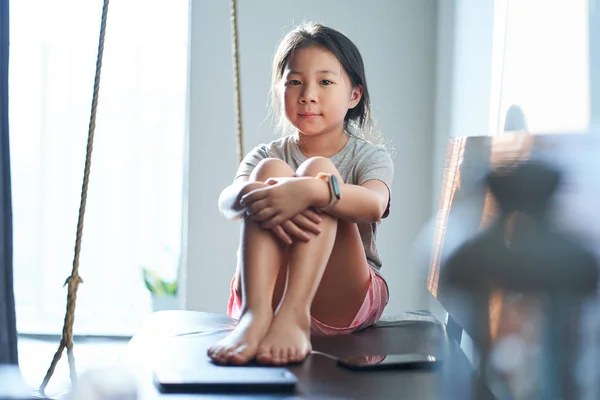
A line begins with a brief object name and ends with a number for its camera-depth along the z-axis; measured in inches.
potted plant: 119.0
